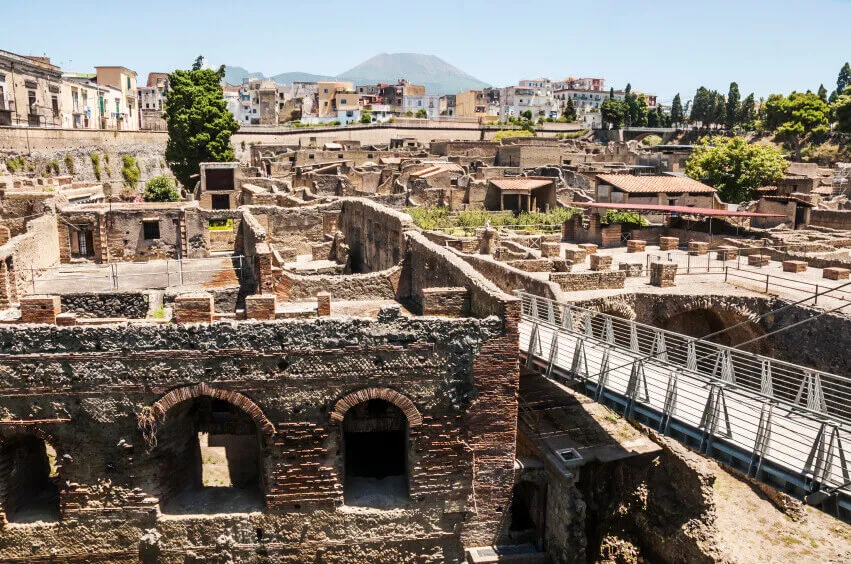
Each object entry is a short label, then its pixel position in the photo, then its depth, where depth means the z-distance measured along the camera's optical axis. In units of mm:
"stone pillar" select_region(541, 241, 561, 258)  28000
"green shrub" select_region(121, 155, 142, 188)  60625
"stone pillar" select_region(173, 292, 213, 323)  12961
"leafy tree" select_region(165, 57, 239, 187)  49938
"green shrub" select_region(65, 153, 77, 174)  55969
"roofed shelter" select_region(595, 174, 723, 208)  39781
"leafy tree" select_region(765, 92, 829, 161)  76875
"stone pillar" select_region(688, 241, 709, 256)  29156
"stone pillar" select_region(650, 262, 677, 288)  22500
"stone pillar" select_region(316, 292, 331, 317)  14539
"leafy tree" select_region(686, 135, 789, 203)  48625
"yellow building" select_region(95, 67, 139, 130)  83712
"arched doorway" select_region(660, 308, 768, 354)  21172
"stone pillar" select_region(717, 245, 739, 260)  27188
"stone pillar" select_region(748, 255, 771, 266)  26109
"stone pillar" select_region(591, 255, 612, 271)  24812
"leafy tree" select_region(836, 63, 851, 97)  116956
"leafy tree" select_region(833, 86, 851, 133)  71625
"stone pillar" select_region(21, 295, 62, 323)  13328
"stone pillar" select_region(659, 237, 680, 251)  30734
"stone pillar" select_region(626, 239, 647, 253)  30547
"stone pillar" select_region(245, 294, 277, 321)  13841
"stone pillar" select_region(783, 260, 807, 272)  24297
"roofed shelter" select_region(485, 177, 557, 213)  50188
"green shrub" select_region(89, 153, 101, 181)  58603
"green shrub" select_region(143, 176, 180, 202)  41628
